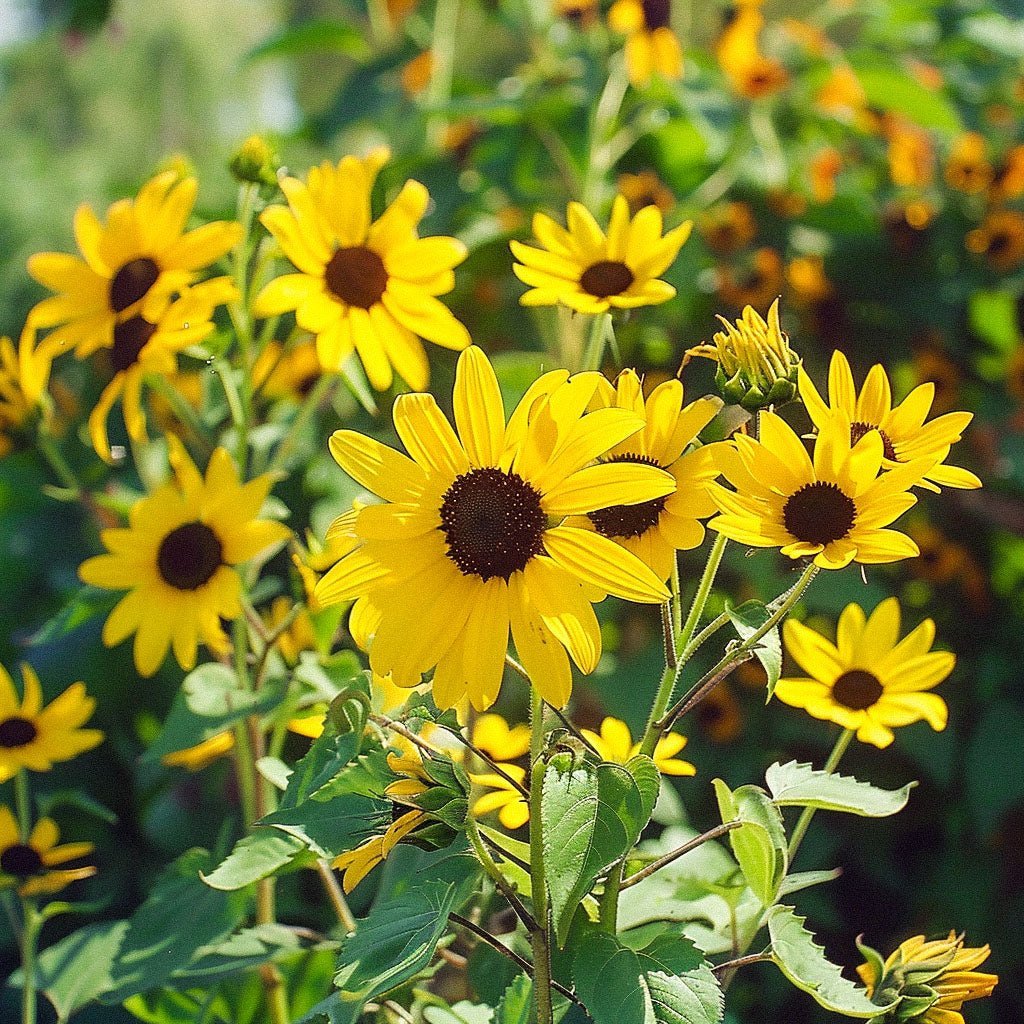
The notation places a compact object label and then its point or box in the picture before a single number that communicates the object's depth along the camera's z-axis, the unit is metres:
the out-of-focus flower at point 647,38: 1.18
